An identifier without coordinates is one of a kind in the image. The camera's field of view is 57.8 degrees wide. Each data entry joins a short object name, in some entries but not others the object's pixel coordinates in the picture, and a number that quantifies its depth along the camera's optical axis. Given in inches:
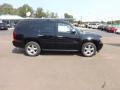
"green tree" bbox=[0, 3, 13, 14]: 1989.6
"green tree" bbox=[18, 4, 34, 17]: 2005.7
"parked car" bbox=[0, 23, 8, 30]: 755.2
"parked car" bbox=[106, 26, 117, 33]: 696.4
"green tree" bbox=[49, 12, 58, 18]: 2226.5
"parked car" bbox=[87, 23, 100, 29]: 1109.5
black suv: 199.2
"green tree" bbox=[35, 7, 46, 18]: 1991.0
